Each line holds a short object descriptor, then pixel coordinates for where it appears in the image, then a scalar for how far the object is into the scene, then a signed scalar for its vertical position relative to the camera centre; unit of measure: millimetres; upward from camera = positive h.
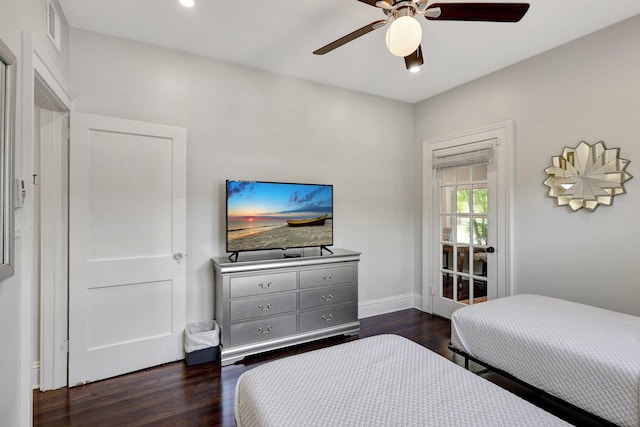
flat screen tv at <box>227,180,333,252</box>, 2918 -1
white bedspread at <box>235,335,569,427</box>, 1079 -707
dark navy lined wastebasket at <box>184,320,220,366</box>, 2652 -1129
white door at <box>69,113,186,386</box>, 2383 -246
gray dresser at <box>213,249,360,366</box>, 2711 -815
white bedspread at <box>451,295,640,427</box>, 1546 -779
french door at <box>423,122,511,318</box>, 3240 -54
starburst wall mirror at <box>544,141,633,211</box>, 2449 +318
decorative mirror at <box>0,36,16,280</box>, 1266 +250
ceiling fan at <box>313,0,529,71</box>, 1635 +1123
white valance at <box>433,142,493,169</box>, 3320 +673
